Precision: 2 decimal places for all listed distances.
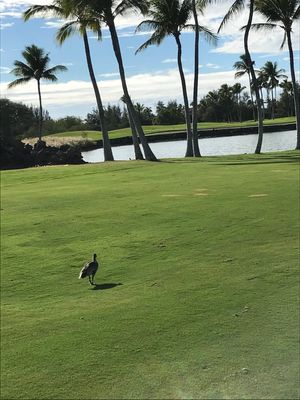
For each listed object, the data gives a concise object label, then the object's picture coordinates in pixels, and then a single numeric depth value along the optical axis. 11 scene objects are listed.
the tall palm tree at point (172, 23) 34.50
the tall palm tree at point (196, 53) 32.56
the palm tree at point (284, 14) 34.41
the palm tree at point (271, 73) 98.49
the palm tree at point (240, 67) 79.12
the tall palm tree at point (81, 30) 31.78
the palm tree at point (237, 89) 109.81
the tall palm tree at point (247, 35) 32.78
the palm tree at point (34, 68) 53.78
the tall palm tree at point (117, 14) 29.97
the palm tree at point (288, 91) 104.65
